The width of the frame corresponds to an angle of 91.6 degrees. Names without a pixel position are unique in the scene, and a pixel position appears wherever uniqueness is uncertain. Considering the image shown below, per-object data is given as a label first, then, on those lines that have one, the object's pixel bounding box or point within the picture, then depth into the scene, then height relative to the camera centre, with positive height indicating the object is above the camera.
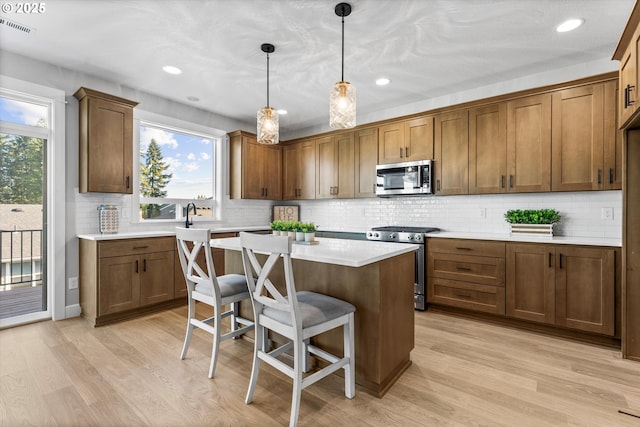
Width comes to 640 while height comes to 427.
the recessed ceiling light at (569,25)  2.49 +1.53
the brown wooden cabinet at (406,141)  4.01 +0.96
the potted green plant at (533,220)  3.23 -0.09
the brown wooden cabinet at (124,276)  3.20 -0.71
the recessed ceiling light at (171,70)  3.31 +1.54
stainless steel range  3.67 -0.61
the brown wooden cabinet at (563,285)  2.71 -0.68
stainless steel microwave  3.96 +0.45
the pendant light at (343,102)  2.27 +0.81
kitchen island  1.95 -0.56
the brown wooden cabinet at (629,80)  2.09 +0.95
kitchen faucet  4.21 +0.00
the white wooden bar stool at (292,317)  1.68 -0.61
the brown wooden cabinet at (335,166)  4.76 +0.73
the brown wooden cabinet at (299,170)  5.25 +0.73
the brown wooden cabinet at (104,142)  3.35 +0.78
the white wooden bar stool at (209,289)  2.21 -0.59
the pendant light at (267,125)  2.73 +0.77
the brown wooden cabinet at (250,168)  4.97 +0.74
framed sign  5.72 +0.00
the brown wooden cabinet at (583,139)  2.92 +0.71
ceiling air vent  2.55 +1.56
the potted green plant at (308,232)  2.50 -0.16
